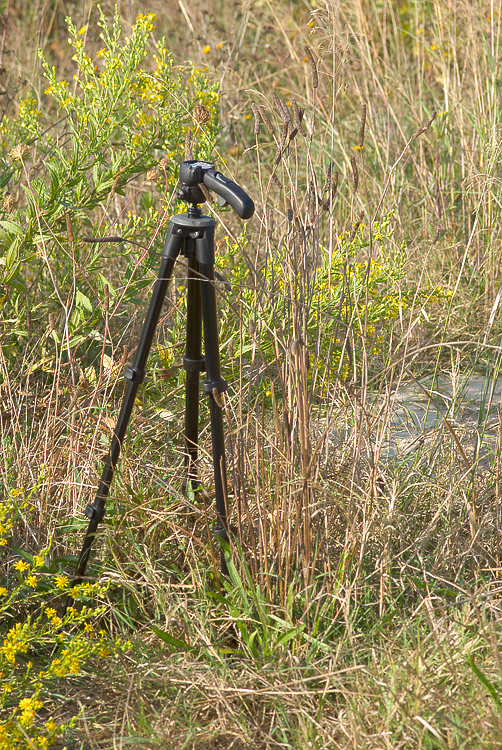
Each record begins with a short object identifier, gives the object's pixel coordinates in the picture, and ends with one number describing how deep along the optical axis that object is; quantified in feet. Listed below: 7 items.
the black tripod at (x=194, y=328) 17.26
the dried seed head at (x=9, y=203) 19.18
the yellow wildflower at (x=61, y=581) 17.60
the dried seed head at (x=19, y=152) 19.01
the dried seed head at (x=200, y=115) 17.72
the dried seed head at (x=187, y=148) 18.06
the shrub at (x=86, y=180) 19.34
